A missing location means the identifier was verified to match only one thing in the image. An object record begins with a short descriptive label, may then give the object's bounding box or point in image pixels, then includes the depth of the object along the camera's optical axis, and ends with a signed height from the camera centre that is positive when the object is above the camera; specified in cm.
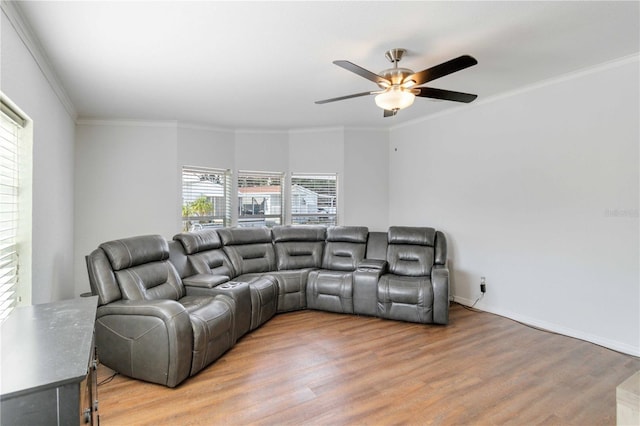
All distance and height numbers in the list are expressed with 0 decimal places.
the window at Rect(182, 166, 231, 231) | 502 +23
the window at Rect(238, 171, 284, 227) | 546 +25
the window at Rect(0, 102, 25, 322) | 211 +4
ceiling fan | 237 +102
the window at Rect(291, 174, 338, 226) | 562 +23
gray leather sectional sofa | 243 -78
